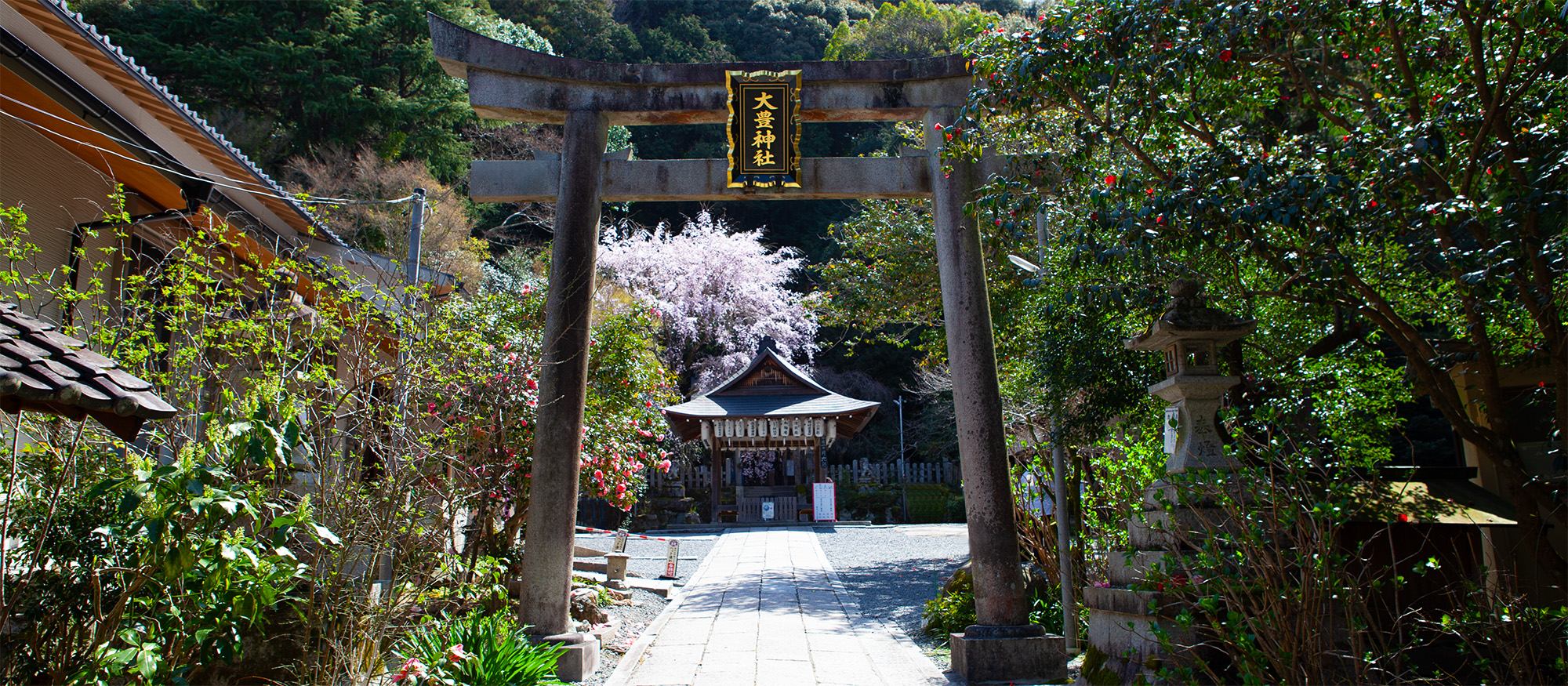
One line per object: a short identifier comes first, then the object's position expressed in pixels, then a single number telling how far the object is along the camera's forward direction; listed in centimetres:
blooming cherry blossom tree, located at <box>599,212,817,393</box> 2534
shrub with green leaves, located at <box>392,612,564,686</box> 460
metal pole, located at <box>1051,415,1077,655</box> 666
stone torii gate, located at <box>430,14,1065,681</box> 589
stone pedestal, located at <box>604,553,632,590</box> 999
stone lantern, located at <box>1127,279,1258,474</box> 468
